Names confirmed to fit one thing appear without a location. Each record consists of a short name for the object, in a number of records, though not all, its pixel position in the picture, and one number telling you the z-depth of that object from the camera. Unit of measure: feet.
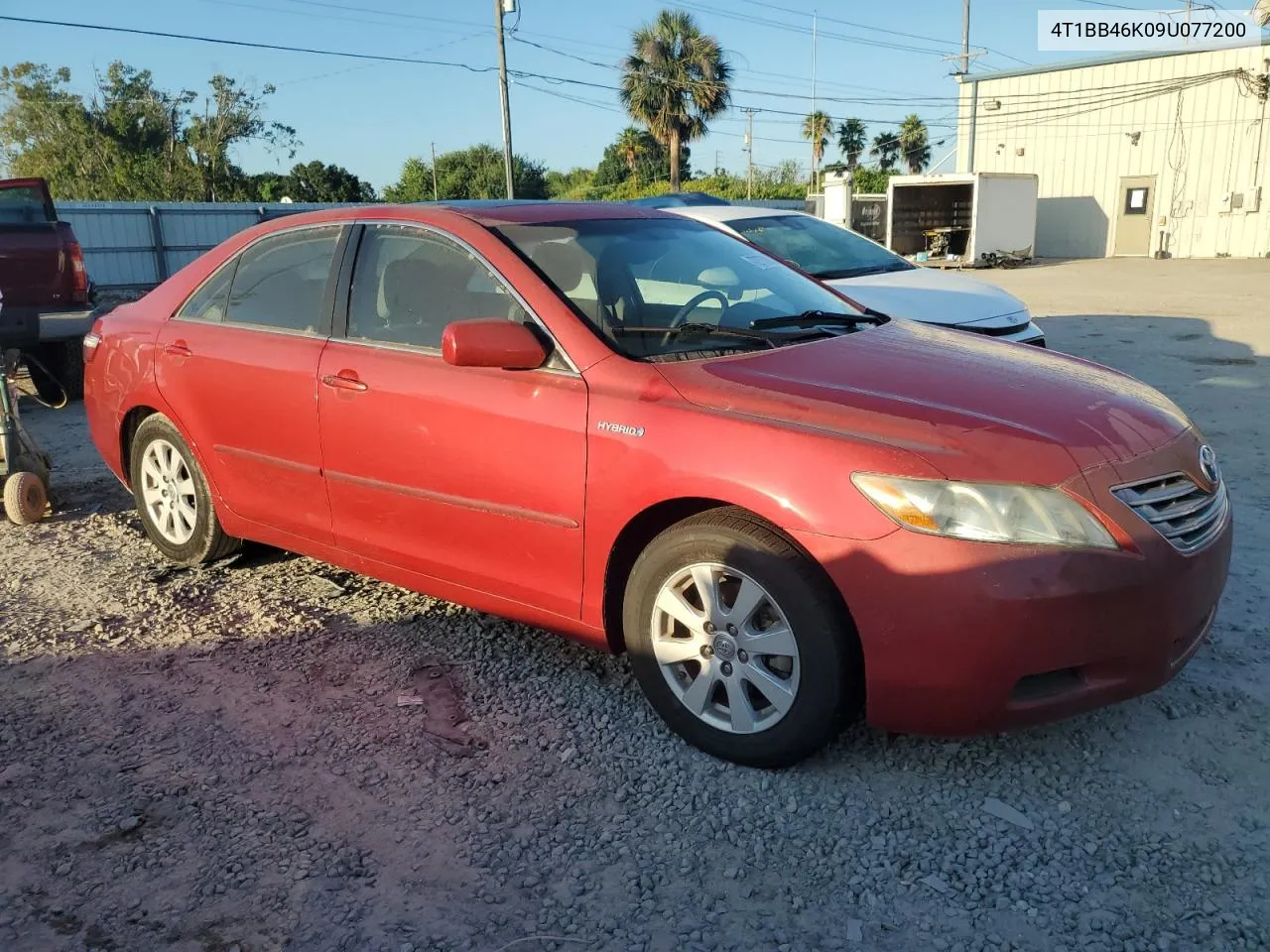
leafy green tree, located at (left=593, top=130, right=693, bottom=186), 203.92
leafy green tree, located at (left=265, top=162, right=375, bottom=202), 189.98
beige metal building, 98.89
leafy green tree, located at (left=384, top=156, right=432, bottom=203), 258.57
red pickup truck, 28.07
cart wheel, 17.65
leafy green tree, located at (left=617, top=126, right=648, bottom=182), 201.16
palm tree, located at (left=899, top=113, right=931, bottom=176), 226.79
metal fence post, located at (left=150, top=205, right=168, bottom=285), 71.41
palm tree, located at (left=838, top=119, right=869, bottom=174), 255.29
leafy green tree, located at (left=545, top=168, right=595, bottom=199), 254.90
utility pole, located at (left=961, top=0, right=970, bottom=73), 127.65
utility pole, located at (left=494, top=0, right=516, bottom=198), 89.34
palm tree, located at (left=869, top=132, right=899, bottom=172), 235.09
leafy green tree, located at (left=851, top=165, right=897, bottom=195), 143.02
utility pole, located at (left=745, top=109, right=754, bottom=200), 198.29
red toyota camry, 8.57
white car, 23.17
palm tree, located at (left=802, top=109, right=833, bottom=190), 221.66
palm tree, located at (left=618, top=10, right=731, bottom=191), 140.46
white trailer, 92.02
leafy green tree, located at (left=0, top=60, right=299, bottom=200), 135.64
